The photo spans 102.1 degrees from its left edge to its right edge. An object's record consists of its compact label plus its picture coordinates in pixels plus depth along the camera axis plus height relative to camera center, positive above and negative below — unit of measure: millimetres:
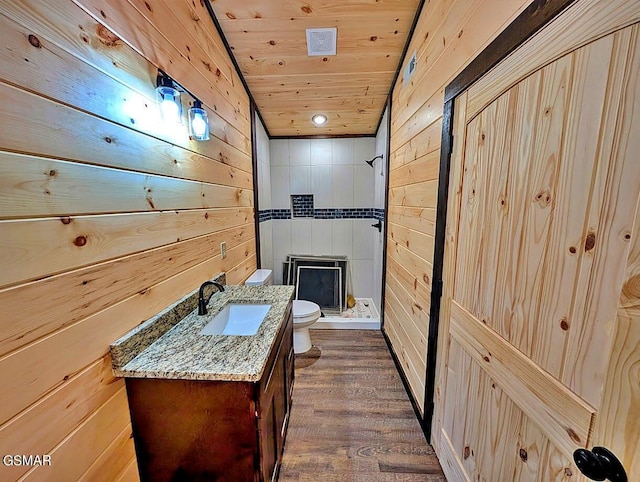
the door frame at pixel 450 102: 750 +494
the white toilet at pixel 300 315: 2275 -987
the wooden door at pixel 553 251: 543 -134
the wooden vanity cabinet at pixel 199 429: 934 -837
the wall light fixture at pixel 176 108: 1143 +466
